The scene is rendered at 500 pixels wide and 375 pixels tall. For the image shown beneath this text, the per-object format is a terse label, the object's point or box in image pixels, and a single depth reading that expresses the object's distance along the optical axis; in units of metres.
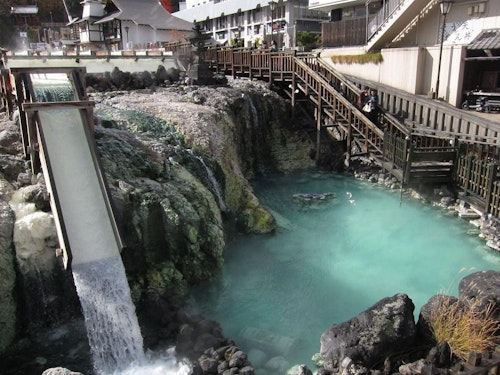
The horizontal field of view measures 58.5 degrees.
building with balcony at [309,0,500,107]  18.80
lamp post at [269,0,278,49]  28.82
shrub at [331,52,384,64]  22.99
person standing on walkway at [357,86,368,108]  20.33
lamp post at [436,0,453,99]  16.78
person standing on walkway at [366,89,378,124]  19.86
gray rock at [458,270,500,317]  8.38
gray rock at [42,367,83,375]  6.99
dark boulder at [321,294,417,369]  8.34
